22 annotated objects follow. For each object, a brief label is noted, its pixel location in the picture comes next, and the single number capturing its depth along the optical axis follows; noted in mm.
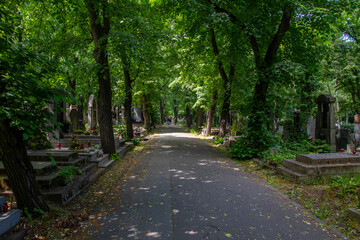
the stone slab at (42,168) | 4703
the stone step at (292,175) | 5761
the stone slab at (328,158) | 5895
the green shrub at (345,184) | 4797
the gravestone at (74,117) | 11633
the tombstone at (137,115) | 35544
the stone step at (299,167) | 5750
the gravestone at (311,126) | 14008
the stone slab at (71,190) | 4488
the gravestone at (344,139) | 11503
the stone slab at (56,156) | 5886
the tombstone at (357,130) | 13789
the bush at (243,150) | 9086
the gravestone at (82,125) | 14395
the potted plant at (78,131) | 11147
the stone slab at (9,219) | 3125
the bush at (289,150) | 7539
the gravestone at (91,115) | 15344
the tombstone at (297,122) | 12477
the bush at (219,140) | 14439
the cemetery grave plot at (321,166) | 5750
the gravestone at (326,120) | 9953
